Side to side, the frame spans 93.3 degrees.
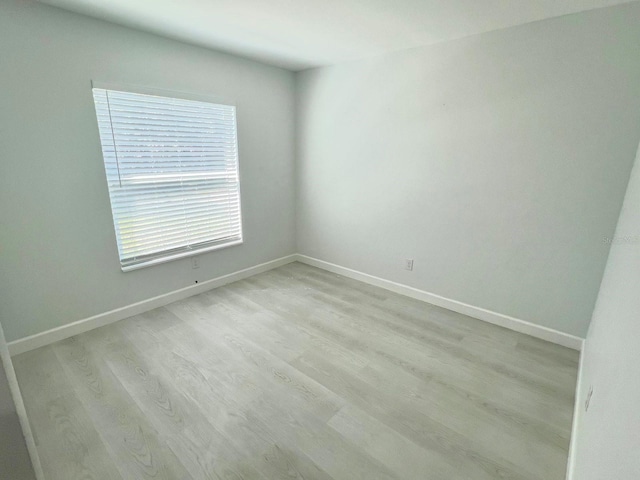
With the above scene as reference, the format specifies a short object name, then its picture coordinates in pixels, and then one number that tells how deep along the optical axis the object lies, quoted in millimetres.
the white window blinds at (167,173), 2408
